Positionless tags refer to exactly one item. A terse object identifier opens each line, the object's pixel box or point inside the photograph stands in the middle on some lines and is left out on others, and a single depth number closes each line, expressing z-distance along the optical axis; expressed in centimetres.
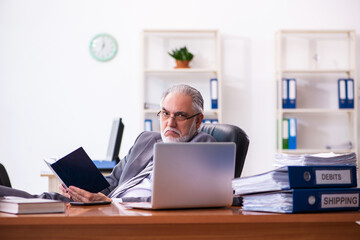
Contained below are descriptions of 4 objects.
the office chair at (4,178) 361
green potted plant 548
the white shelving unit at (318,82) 571
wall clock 562
